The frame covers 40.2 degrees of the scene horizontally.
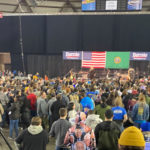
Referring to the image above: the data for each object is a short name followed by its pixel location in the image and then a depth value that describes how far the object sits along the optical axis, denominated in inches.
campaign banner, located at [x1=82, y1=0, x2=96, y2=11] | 530.6
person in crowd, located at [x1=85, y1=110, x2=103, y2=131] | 144.7
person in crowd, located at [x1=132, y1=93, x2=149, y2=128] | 191.6
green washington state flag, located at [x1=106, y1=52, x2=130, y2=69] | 605.6
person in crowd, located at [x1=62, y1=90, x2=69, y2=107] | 223.2
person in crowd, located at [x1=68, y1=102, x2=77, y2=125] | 167.2
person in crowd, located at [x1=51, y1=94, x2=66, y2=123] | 200.5
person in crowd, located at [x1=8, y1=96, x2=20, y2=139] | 211.6
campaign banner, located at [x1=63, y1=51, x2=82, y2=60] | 650.8
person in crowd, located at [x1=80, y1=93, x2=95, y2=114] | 199.3
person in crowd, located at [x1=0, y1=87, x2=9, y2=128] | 238.7
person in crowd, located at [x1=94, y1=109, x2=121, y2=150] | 122.2
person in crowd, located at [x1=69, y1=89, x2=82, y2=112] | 204.4
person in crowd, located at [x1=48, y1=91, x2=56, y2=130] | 212.5
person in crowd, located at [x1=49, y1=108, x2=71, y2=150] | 138.1
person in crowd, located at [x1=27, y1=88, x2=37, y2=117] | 235.7
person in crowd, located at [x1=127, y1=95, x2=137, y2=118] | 216.4
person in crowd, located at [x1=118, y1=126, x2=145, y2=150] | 56.8
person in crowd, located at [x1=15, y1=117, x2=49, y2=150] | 117.7
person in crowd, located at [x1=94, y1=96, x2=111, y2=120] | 172.6
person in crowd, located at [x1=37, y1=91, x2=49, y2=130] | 217.9
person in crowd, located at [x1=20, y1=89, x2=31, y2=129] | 224.1
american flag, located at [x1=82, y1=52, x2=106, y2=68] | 621.0
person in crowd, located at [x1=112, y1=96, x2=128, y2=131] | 158.9
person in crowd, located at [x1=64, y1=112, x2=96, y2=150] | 122.4
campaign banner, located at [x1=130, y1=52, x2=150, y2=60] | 601.6
